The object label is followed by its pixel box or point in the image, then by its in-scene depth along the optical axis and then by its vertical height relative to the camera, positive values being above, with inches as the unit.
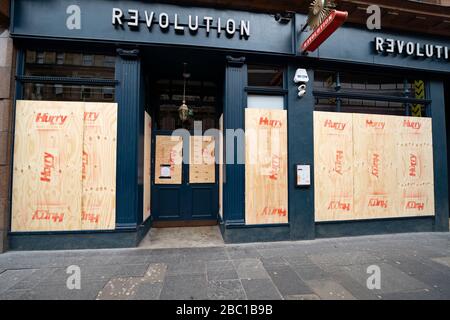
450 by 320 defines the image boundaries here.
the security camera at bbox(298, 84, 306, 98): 215.8 +84.5
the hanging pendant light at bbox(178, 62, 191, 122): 250.5 +73.0
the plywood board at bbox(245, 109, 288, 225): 211.9 +3.9
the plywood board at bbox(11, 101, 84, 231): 187.8 +4.2
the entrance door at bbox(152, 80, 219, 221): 269.1 +17.0
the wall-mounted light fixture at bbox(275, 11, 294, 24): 215.9 +160.9
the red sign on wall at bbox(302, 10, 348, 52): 168.2 +123.9
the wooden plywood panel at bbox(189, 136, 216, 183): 274.5 +15.6
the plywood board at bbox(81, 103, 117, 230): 193.9 +3.5
